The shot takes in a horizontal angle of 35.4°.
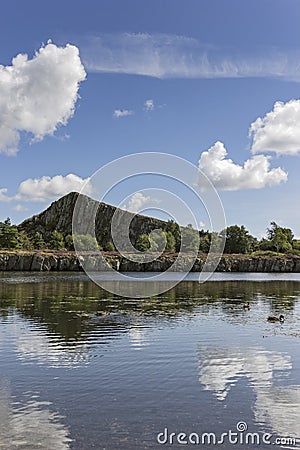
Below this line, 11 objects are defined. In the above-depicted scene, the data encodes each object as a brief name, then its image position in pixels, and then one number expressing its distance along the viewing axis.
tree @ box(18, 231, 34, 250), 179.75
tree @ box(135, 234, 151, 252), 175.50
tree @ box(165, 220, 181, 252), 194.68
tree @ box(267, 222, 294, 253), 197.38
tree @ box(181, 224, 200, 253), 183.88
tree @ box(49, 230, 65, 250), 183.62
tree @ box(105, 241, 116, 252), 190.69
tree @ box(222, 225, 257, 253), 195.75
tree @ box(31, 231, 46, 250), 188.82
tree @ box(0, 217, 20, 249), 162.38
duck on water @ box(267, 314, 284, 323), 34.53
